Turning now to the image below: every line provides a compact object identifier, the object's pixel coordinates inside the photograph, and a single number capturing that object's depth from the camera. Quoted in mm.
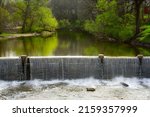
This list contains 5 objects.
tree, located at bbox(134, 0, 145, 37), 38362
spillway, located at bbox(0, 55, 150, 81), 19516
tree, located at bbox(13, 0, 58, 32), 59528
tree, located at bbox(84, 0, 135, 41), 40375
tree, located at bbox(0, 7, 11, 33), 49938
